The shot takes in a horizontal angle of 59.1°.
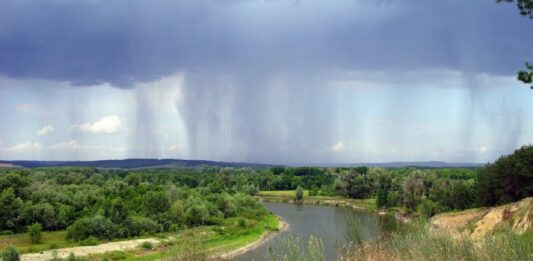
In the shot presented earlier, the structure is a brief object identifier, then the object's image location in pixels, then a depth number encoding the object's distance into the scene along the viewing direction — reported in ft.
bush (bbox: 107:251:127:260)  169.56
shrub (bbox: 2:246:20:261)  145.46
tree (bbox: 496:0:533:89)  77.60
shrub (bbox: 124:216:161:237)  220.64
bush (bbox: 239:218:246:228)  258.59
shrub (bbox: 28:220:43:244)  197.80
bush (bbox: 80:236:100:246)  195.00
